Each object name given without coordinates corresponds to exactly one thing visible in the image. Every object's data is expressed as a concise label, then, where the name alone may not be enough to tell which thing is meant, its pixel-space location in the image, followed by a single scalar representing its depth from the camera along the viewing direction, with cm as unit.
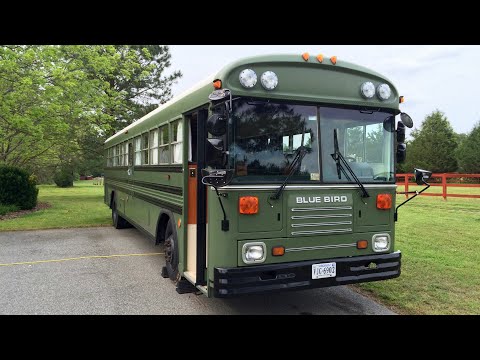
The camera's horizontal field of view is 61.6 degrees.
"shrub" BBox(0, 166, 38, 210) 1388
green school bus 386
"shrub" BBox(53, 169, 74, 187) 3581
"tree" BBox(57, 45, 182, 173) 1444
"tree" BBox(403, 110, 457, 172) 4831
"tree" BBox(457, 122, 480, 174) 4400
